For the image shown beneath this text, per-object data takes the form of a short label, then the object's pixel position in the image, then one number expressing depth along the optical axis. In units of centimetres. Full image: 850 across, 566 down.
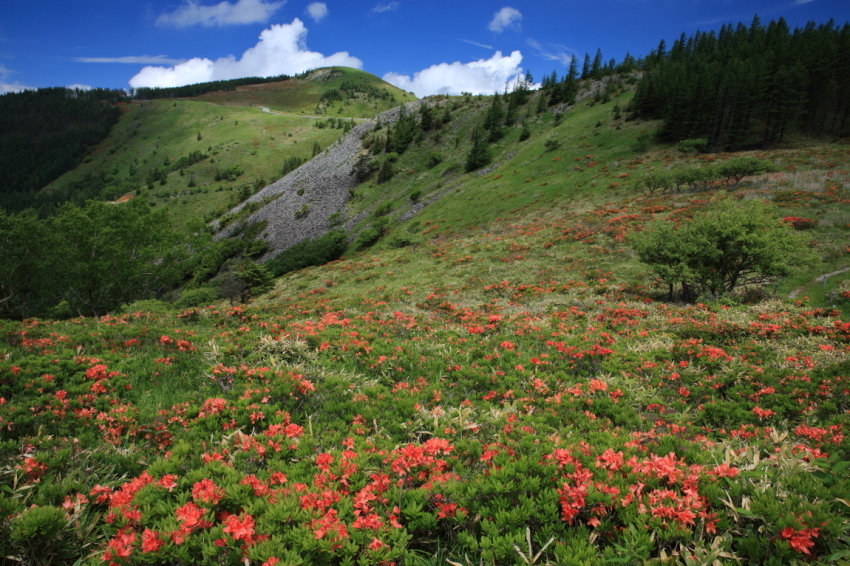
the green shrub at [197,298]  3576
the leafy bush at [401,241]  4141
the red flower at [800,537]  287
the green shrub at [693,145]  4700
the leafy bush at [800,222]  2412
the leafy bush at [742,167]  3466
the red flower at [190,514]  320
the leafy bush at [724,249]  1487
